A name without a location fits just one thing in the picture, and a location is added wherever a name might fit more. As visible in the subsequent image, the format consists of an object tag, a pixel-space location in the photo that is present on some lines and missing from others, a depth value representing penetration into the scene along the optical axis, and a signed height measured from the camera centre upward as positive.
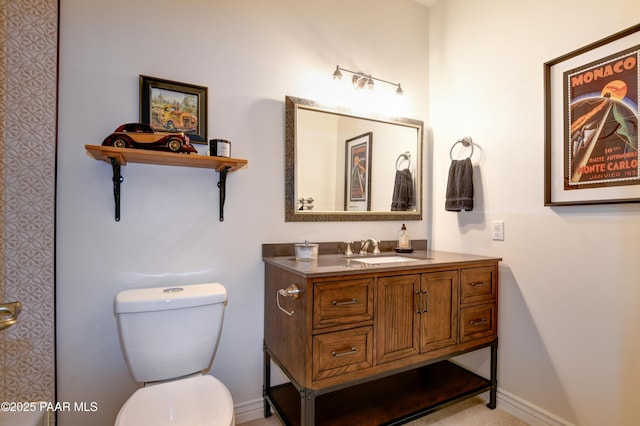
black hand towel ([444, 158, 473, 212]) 2.02 +0.20
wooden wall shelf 1.31 +0.26
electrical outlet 1.92 -0.08
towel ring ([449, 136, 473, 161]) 2.11 +0.51
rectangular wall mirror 1.90 +0.34
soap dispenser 2.17 -0.16
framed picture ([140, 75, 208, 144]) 1.55 +0.55
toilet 1.14 -0.58
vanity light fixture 2.06 +0.90
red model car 1.33 +0.33
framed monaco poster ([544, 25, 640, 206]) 1.40 +0.46
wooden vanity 1.36 -0.56
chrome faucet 2.08 -0.20
